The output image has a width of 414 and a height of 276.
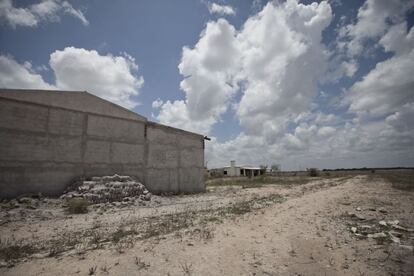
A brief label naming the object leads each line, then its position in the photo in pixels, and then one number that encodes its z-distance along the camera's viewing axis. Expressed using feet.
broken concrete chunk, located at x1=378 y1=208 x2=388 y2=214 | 28.83
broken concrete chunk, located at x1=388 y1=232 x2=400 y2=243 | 18.94
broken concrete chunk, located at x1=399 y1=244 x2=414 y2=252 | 17.11
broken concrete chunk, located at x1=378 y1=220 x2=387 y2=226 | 23.50
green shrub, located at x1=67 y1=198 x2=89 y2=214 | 34.88
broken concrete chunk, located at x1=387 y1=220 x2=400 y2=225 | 23.49
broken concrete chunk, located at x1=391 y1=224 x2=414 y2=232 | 21.35
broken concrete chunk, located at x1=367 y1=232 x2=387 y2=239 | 19.92
